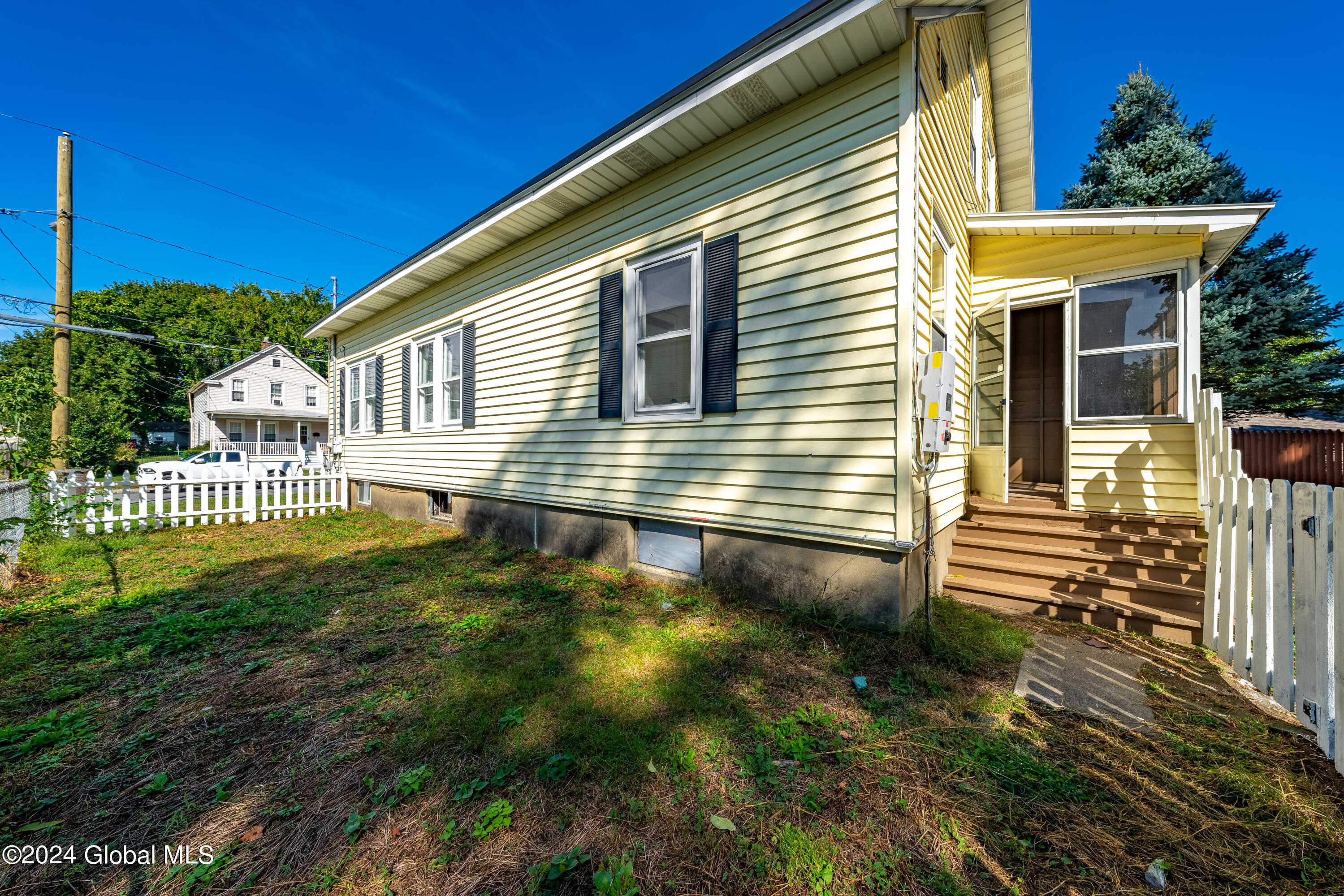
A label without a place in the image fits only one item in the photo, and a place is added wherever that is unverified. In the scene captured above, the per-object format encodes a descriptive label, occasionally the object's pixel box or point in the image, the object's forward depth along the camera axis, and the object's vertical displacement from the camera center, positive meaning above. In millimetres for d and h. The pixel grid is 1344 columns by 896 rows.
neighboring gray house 30672 +2711
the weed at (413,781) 1980 -1369
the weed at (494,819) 1788 -1385
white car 14266 -610
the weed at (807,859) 1623 -1415
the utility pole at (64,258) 9641 +3858
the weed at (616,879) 1551 -1384
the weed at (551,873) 1583 -1400
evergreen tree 11188 +3674
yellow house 3480 +1013
